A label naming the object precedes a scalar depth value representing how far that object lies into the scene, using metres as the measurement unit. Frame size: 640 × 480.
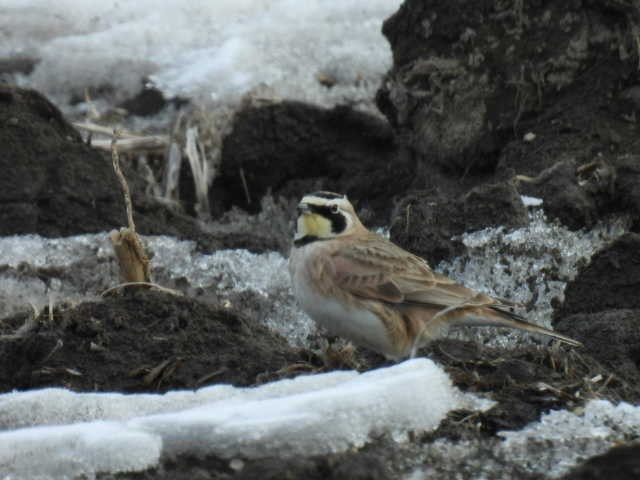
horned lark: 11.52
